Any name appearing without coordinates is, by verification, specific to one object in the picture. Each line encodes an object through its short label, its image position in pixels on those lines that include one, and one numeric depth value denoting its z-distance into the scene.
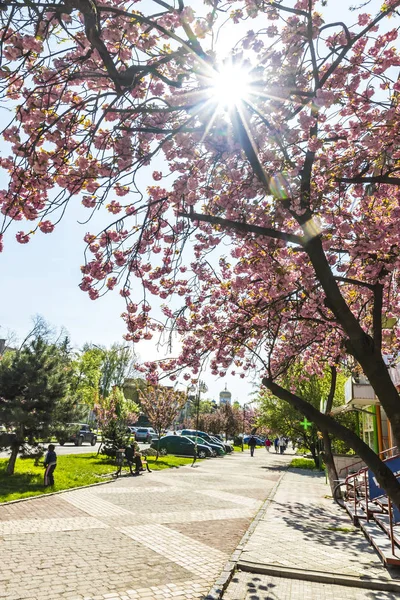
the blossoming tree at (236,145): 4.50
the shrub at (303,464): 27.79
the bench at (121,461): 17.62
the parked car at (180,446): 31.50
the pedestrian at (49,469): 13.07
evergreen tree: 14.54
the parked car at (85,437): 36.07
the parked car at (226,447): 39.66
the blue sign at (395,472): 8.82
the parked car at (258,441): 64.16
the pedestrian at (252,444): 37.06
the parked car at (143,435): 44.25
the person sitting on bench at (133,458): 18.53
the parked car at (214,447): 33.91
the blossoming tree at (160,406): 27.16
